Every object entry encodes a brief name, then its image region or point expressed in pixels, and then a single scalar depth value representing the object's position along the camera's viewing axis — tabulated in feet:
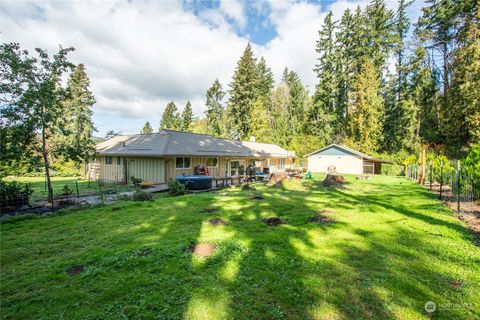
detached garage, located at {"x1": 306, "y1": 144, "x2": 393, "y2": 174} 96.43
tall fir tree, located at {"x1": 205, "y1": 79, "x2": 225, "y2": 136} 160.97
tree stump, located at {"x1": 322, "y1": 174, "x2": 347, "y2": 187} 53.36
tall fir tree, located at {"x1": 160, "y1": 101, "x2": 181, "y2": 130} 193.10
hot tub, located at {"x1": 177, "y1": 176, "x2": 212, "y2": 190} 48.88
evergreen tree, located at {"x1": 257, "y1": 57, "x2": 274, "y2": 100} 158.44
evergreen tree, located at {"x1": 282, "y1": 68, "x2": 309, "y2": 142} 153.17
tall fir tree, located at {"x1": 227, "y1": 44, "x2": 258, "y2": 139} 132.26
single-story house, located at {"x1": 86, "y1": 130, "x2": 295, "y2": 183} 56.85
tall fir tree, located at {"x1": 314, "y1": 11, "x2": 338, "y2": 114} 130.52
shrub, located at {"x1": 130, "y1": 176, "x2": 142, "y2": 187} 53.47
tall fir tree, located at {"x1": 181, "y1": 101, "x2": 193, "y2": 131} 181.57
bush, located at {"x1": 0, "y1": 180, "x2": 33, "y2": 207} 29.94
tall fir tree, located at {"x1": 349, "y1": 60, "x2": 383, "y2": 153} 112.37
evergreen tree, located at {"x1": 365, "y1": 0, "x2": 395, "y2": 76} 123.34
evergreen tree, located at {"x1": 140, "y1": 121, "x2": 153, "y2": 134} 213.83
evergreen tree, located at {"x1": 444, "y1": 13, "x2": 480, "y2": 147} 75.41
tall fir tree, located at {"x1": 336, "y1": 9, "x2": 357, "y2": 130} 128.16
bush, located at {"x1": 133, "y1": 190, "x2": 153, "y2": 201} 37.45
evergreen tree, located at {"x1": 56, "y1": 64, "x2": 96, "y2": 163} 111.04
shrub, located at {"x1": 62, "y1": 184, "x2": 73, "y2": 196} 41.12
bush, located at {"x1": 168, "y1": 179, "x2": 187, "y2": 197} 44.33
